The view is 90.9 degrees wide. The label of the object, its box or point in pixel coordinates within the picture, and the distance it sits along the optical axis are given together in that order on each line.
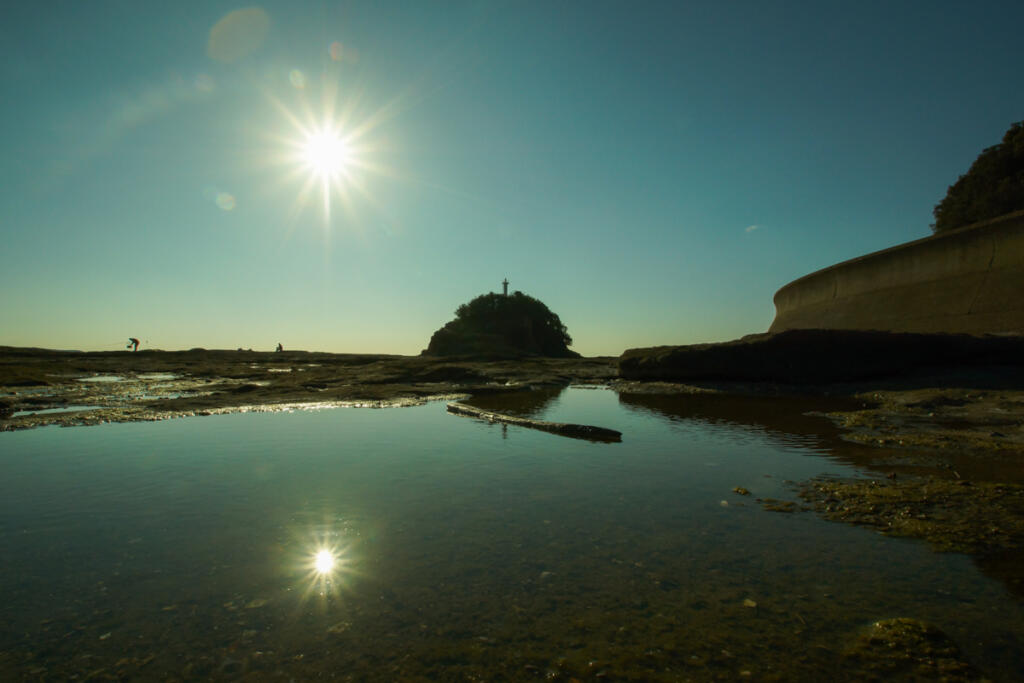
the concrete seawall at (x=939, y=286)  14.12
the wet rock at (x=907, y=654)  1.95
